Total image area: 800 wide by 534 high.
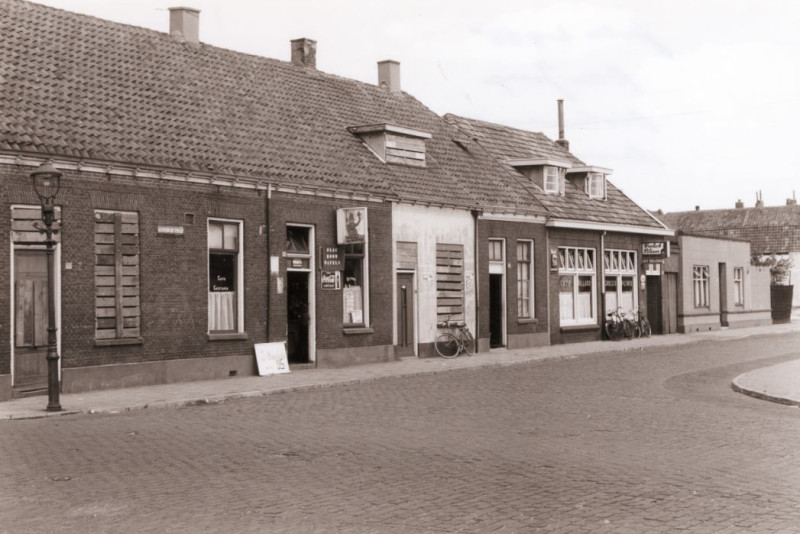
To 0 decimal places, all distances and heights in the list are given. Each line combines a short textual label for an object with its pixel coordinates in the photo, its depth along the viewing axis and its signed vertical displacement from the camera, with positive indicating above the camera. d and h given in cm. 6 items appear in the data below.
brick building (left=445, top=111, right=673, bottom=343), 3014 +195
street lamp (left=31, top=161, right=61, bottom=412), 1453 +109
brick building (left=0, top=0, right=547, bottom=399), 1714 +187
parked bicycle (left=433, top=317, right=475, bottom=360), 2545 -126
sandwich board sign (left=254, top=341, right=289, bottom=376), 2031 -129
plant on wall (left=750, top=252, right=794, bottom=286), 5409 +125
